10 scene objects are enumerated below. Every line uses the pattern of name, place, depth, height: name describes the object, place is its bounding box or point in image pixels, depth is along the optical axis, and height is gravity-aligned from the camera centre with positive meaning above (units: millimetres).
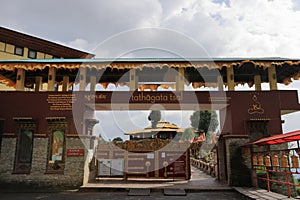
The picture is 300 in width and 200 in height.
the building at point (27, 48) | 20938 +8976
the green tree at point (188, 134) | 35662 +2414
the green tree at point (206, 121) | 39938 +4570
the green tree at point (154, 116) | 43188 +5729
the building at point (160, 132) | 28378 +2081
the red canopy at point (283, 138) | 7775 +404
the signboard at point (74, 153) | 12453 -139
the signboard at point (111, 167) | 14523 -943
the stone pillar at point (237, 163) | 11930 -585
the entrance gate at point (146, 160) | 14531 -543
